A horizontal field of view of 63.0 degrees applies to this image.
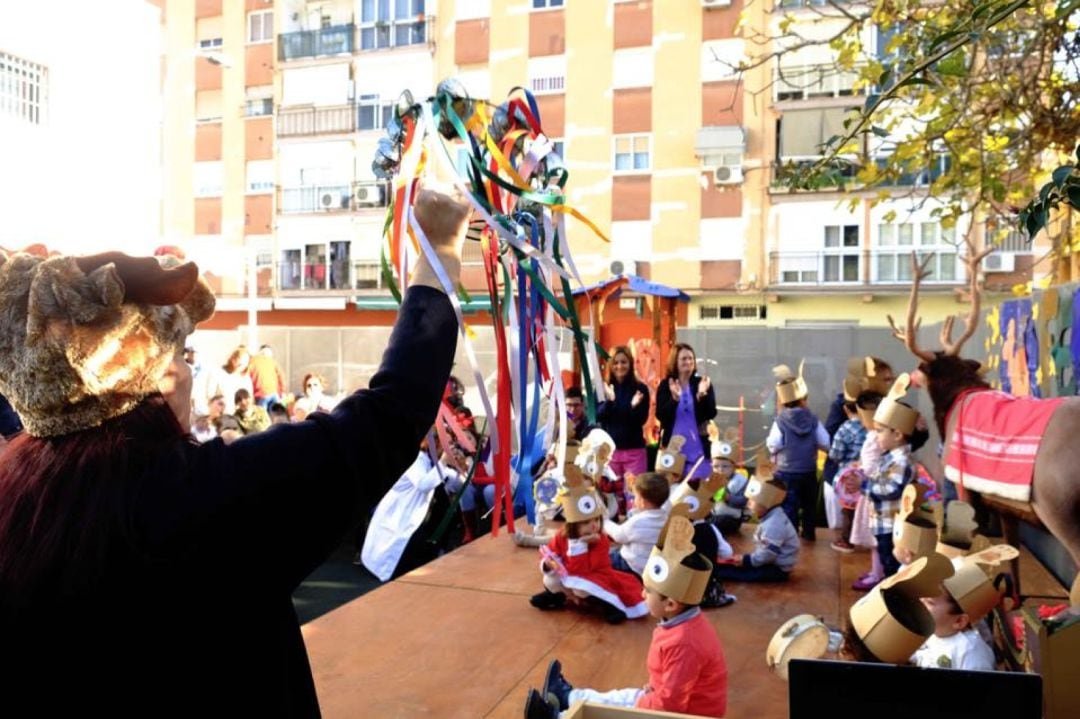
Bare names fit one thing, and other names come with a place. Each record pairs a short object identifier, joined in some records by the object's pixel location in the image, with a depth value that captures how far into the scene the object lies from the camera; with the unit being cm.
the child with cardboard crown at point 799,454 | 657
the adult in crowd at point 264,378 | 959
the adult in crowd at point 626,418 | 712
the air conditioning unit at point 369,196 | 2323
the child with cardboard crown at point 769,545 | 543
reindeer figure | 382
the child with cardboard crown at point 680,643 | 313
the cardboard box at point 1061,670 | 232
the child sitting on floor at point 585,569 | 472
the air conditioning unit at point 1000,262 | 1898
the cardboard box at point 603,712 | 207
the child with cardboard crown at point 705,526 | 495
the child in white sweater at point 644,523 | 512
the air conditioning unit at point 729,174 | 2000
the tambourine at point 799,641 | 295
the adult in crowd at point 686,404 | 724
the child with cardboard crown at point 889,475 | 493
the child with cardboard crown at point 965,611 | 282
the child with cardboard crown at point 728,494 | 673
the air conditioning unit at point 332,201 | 2348
